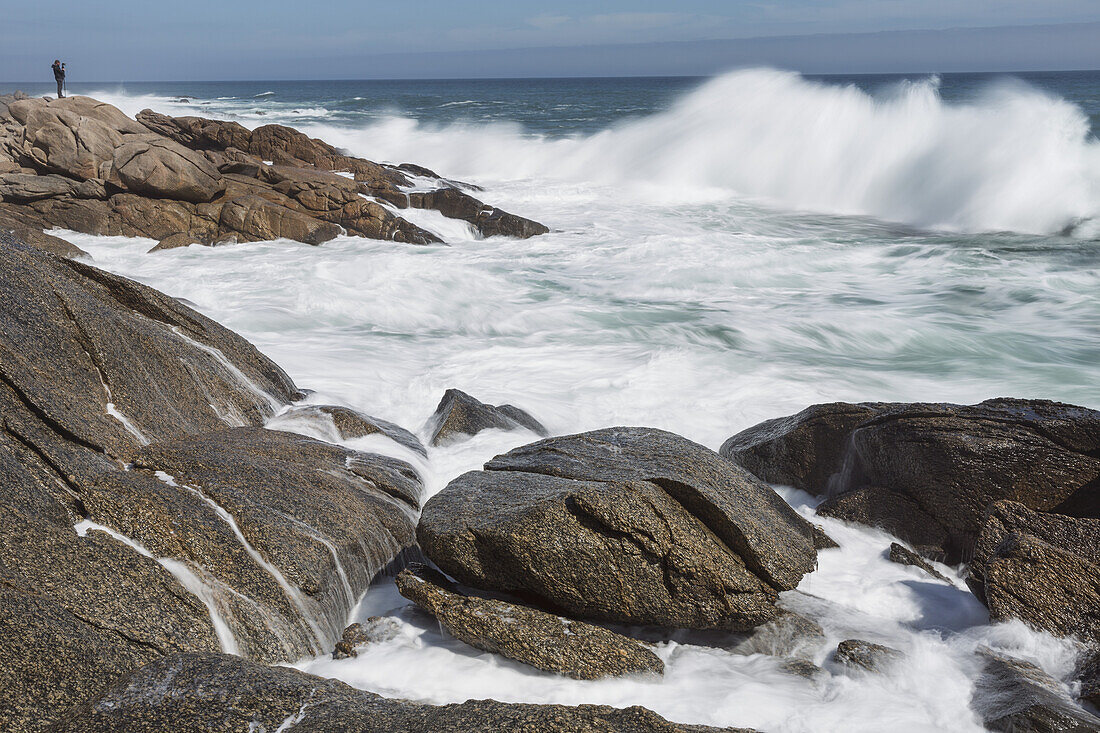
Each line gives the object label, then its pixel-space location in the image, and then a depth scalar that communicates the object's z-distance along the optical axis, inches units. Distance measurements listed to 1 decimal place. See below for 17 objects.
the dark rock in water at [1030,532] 173.9
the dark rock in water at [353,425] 241.9
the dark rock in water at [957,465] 203.2
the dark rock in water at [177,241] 561.6
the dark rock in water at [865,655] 153.2
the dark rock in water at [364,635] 153.8
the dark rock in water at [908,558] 196.4
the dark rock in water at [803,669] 153.0
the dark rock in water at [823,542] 205.2
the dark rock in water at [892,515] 208.4
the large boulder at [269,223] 594.9
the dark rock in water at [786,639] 161.5
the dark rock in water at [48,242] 484.4
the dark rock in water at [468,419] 265.9
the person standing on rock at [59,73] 1059.9
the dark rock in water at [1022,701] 129.0
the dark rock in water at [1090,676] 138.3
